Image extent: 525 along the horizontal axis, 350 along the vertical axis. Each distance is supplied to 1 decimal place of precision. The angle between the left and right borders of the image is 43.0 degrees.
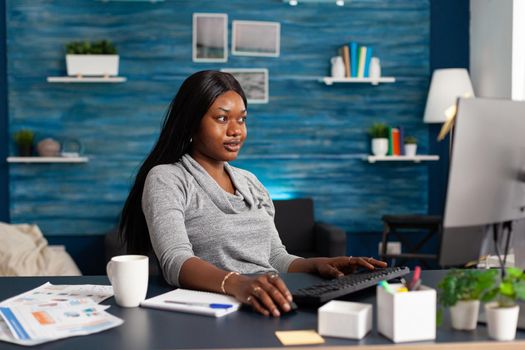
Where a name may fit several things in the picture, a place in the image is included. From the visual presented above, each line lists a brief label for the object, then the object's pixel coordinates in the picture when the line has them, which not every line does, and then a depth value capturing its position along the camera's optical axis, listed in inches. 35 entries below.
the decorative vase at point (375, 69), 190.7
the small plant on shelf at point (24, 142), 184.7
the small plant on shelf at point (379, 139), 189.6
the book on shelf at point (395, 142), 192.2
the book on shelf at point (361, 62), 190.7
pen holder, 43.1
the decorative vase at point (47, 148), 184.2
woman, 71.6
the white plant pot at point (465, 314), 45.5
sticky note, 43.1
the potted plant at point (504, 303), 43.8
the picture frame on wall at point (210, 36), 191.5
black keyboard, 52.4
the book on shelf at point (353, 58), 190.0
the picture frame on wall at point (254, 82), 193.6
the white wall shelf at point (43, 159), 182.9
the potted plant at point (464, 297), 45.4
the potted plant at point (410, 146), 191.0
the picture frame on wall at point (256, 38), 193.0
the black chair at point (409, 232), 175.0
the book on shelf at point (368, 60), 190.9
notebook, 50.8
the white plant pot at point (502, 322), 43.8
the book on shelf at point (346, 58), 190.9
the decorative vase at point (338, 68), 190.2
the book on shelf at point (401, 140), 192.2
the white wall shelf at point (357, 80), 189.2
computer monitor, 45.4
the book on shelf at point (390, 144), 192.0
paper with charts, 44.8
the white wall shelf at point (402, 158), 188.9
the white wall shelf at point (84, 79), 183.5
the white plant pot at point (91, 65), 182.7
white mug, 53.4
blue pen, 51.4
